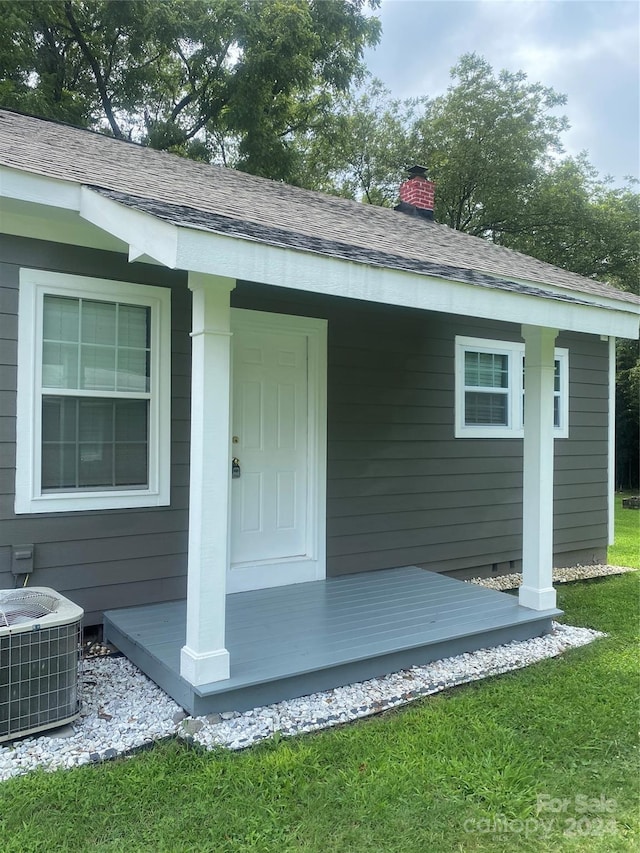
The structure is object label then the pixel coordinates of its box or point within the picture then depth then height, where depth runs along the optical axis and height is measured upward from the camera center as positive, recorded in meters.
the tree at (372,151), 19.89 +9.46
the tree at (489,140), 18.86 +9.40
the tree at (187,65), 11.84 +7.87
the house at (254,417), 2.94 +0.09
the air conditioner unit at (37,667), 2.64 -1.10
